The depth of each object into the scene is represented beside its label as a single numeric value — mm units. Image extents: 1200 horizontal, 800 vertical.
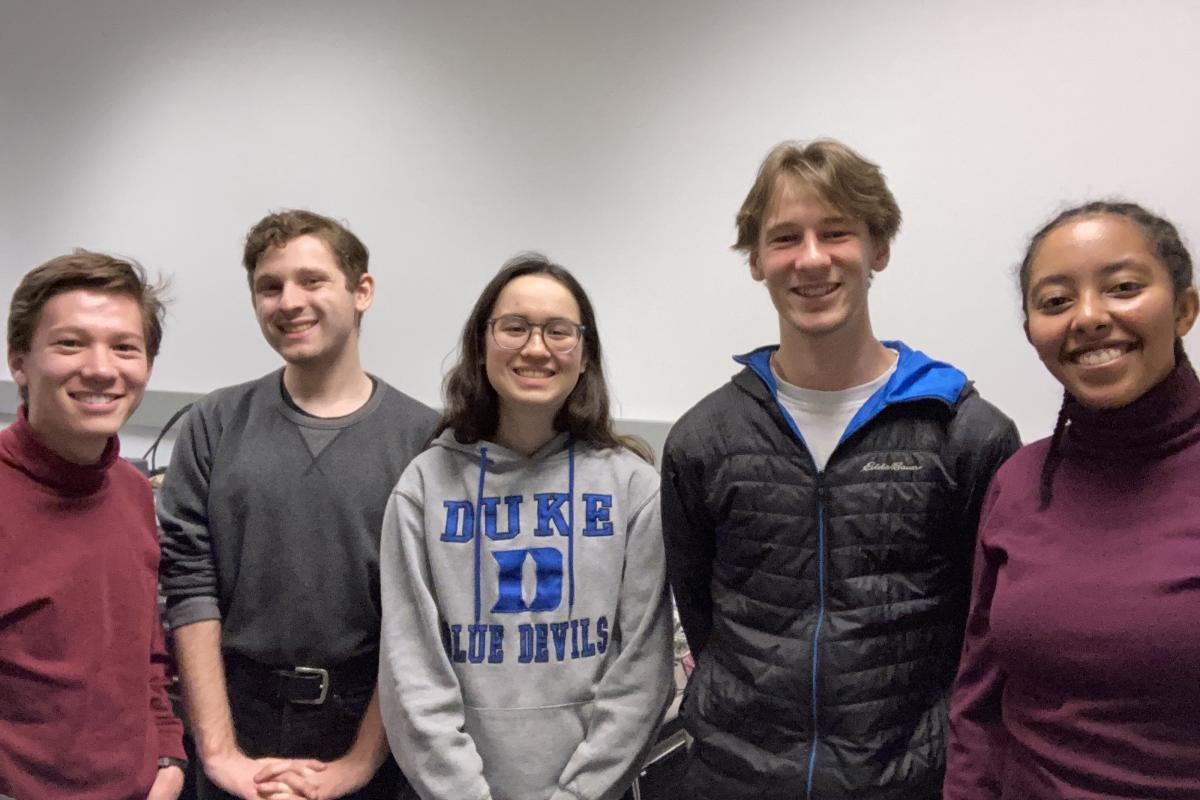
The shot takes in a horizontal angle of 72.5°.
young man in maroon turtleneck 1170
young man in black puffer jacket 1158
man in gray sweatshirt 1456
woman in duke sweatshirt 1295
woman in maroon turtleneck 914
